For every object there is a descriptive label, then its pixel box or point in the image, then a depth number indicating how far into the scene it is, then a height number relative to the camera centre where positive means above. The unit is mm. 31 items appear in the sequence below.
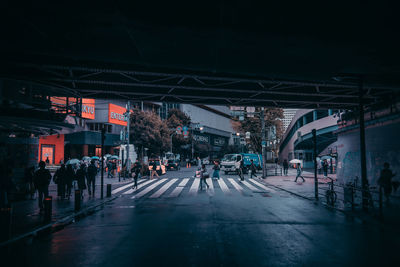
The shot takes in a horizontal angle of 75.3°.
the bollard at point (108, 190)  14243 -1997
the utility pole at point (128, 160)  25509 -631
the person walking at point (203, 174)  17517 -1432
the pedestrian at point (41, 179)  10836 -1051
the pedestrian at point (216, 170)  19844 -1288
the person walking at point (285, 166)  29989 -1477
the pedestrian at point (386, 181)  10742 -1161
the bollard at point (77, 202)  10519 -1950
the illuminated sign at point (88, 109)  39672 +6974
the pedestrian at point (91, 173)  14914 -1104
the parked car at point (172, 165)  39375 -1737
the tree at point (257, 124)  40594 +4752
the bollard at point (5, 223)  6629 -1793
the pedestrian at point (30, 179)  13505 -1311
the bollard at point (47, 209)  8688 -1863
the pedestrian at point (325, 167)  26959 -1439
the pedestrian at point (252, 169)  26077 -1589
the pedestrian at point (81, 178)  13898 -1299
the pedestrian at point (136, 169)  17194 -1031
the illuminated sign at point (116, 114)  44062 +6937
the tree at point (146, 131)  37062 +3233
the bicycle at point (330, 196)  11631 -1942
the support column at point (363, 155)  10309 -83
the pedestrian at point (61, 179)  13227 -1296
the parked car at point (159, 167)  29109 -1467
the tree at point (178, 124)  54750 +6401
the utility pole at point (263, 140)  25244 +1312
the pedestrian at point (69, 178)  13898 -1309
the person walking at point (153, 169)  25728 -1536
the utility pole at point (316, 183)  13277 -1606
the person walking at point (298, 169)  21703 -1334
